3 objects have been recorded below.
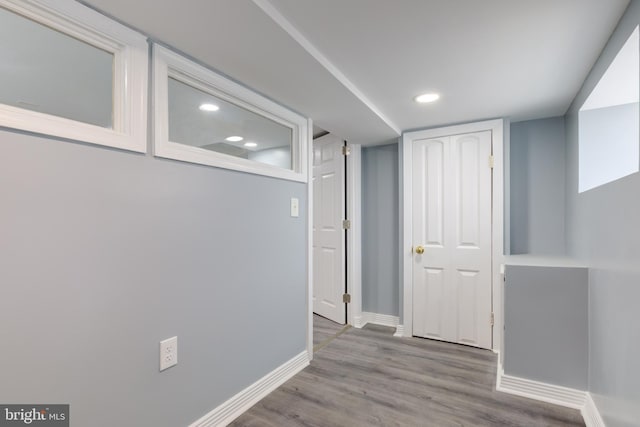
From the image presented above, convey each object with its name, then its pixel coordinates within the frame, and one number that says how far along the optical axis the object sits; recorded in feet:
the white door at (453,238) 9.29
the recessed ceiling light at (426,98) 7.52
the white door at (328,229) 11.64
